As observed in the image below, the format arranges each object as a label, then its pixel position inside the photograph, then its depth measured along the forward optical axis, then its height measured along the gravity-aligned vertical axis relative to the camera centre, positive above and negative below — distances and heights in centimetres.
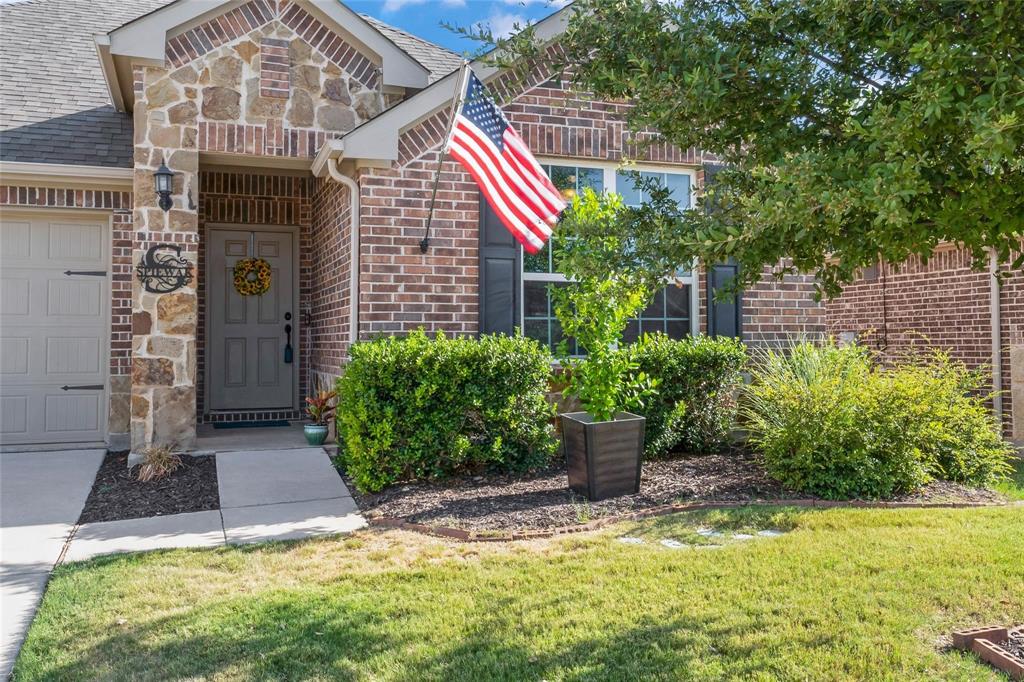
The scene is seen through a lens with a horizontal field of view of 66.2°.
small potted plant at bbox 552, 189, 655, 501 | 595 -34
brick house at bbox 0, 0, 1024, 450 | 743 +144
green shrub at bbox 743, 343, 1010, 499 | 609 -65
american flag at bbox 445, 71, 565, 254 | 569 +134
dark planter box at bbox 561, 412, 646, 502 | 594 -82
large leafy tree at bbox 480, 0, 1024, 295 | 228 +84
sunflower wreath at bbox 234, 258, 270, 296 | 944 +89
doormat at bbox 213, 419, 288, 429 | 933 -89
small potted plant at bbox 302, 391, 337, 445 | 782 -67
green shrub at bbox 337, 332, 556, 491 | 621 -47
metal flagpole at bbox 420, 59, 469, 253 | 582 +193
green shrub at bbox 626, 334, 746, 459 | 744 -41
